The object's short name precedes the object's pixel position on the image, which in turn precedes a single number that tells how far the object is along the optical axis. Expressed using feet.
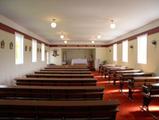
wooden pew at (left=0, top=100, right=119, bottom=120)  6.25
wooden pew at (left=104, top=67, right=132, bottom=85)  22.76
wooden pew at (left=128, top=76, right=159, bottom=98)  15.17
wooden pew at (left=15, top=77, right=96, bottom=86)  13.82
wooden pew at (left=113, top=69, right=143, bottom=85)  20.65
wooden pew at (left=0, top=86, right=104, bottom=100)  10.05
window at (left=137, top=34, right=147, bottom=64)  20.88
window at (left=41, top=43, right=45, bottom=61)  33.55
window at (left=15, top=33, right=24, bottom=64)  19.69
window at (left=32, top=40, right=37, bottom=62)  26.68
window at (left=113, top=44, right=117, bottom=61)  35.44
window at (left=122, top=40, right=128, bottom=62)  28.29
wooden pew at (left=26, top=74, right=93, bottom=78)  17.10
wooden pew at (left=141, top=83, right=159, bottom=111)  11.52
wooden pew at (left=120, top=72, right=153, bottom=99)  18.03
